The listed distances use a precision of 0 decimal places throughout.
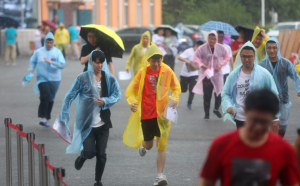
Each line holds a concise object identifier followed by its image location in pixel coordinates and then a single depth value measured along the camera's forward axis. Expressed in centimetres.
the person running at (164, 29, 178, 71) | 2748
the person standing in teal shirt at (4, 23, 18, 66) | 4436
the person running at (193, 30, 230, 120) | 2003
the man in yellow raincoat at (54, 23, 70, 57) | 4925
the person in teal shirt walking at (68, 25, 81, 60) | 5197
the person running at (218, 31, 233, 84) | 2091
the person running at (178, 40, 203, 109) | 2228
